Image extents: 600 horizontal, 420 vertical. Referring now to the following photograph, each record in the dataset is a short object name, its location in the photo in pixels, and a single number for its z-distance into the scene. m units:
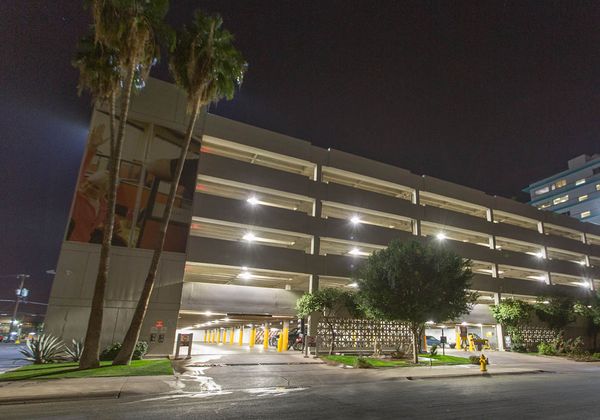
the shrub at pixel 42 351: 18.47
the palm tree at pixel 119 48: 16.56
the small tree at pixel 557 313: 37.88
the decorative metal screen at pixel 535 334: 37.09
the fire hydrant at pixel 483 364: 19.64
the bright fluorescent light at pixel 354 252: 35.36
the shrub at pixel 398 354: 25.84
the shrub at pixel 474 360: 23.86
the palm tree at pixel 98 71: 18.72
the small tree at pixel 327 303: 25.70
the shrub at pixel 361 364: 20.36
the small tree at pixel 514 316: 35.84
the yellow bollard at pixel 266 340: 37.98
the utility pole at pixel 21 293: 61.25
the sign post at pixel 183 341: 22.22
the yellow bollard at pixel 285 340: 32.75
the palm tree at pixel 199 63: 19.59
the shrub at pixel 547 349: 33.38
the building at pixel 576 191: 87.38
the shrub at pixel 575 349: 32.56
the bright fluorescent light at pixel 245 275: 31.55
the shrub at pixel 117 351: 19.88
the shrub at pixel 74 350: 18.95
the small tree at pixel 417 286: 22.95
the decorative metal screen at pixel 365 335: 28.12
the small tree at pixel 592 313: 39.53
